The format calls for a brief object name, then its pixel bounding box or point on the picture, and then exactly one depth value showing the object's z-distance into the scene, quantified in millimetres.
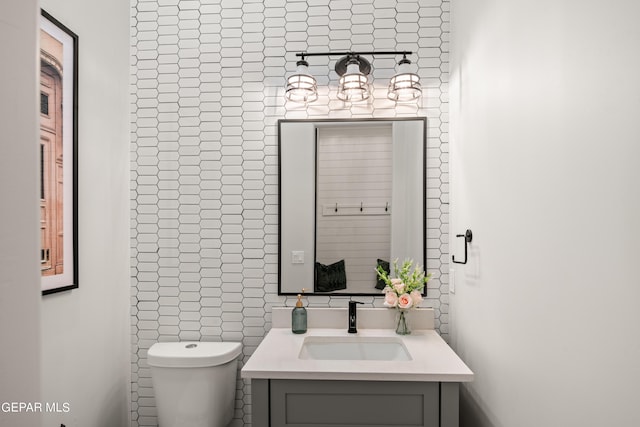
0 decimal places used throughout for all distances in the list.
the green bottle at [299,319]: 1946
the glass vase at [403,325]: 1933
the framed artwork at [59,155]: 1486
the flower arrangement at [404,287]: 1851
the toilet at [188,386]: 1825
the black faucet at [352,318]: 1949
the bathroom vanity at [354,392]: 1438
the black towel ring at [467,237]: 1694
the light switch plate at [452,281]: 1964
